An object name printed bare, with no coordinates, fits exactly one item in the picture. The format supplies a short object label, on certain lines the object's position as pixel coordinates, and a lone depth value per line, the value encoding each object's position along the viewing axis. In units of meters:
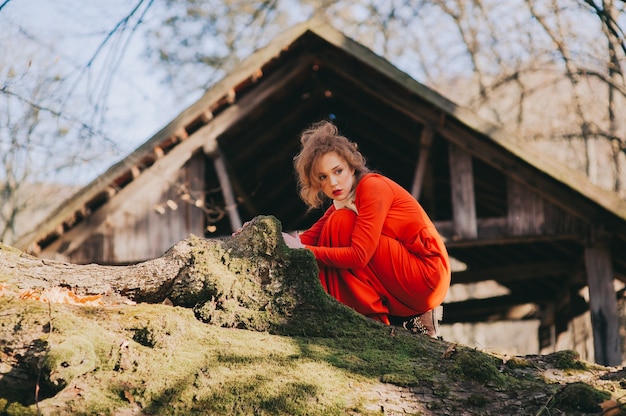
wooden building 7.91
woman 3.90
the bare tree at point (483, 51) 15.48
